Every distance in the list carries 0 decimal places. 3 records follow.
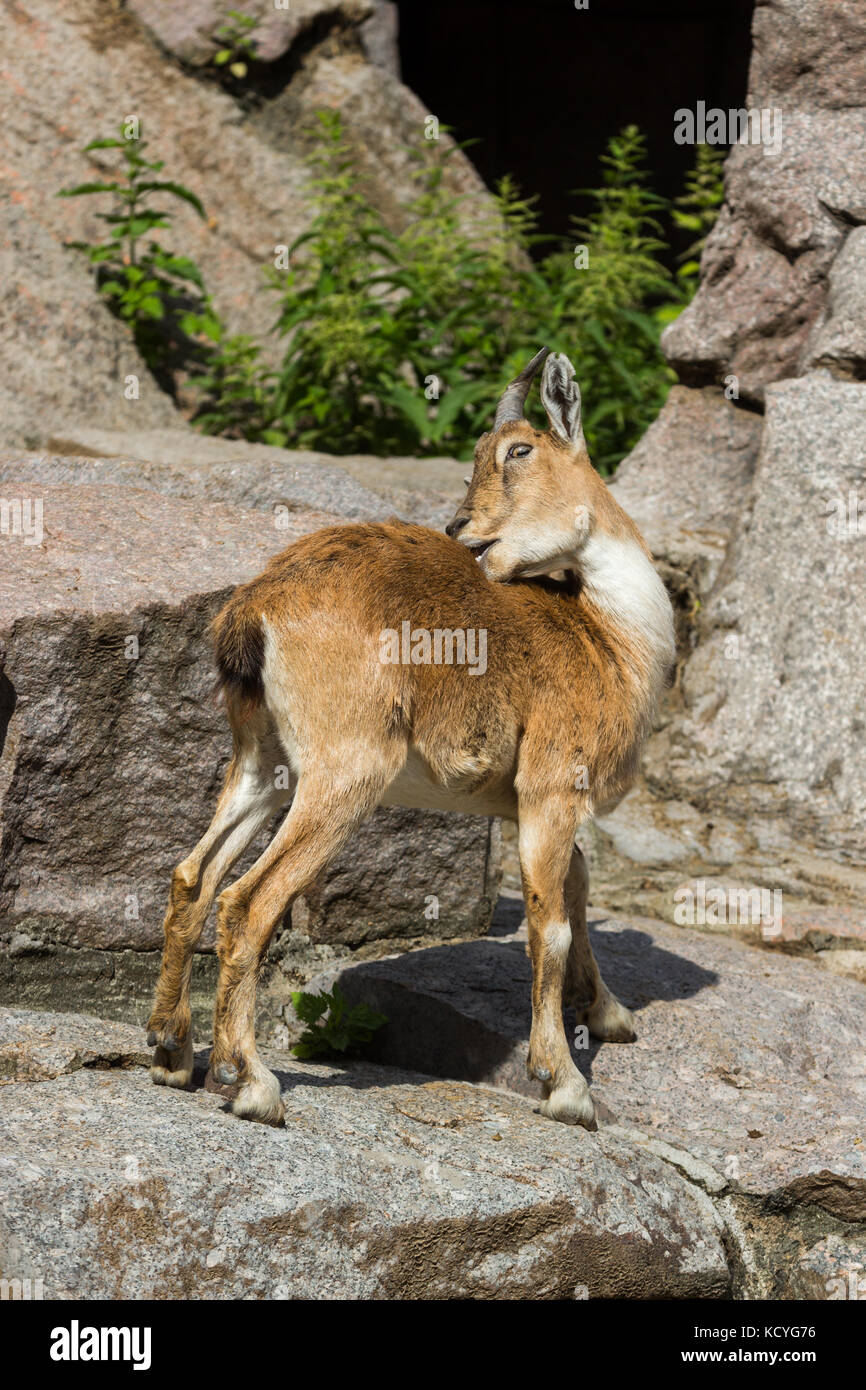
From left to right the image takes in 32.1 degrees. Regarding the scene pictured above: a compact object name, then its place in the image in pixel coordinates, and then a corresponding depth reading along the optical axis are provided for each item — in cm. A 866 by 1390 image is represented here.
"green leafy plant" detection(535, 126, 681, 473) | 1134
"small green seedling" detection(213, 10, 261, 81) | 1278
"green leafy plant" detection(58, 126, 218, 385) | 1144
